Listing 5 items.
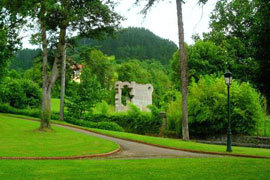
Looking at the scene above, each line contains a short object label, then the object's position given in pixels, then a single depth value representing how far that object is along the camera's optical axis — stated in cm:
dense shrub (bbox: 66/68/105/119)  3775
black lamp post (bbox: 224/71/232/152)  1723
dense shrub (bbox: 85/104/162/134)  3002
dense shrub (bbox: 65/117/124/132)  3125
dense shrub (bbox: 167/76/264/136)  2366
